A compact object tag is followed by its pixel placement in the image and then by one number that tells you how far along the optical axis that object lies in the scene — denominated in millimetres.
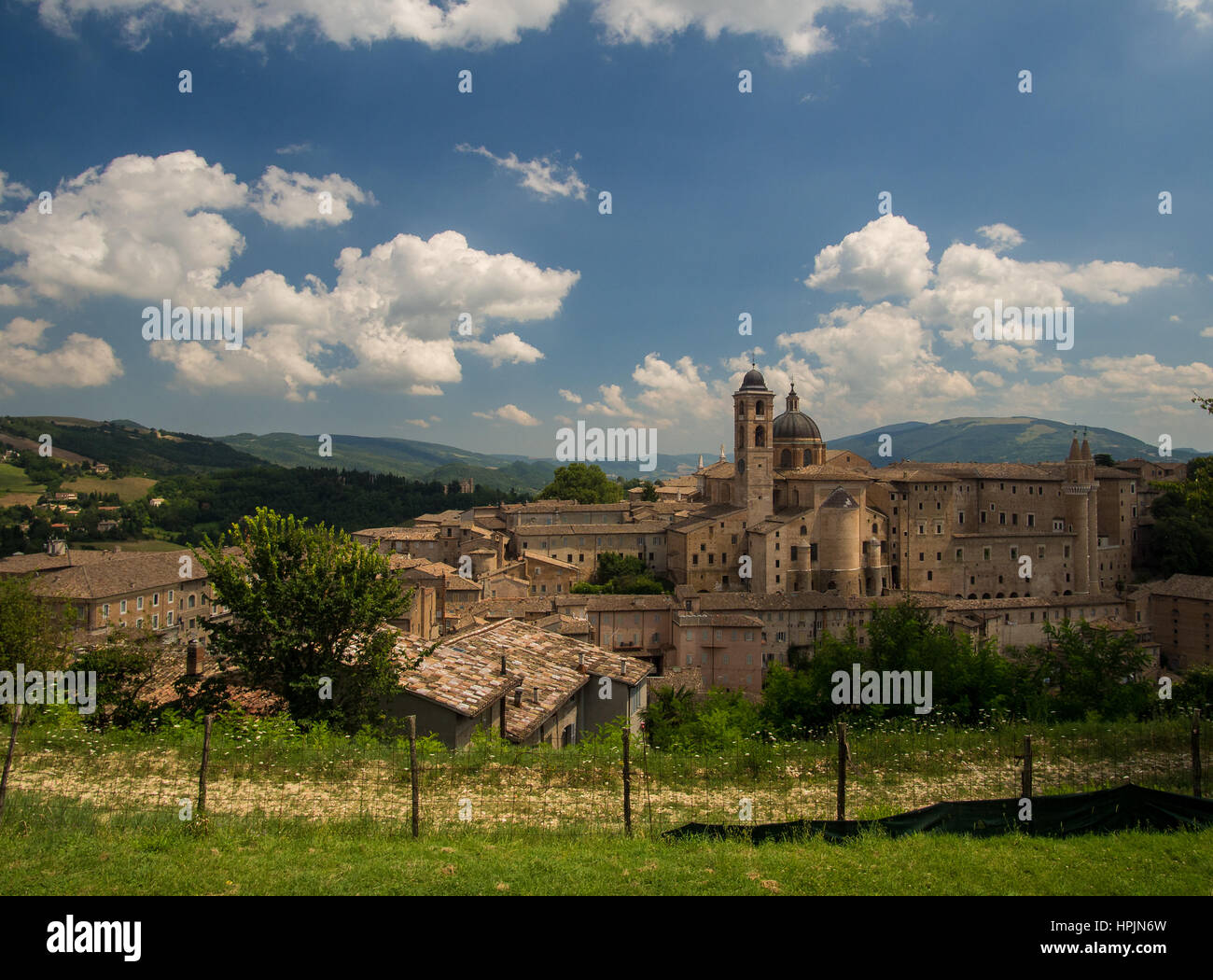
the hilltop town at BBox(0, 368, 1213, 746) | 45781
